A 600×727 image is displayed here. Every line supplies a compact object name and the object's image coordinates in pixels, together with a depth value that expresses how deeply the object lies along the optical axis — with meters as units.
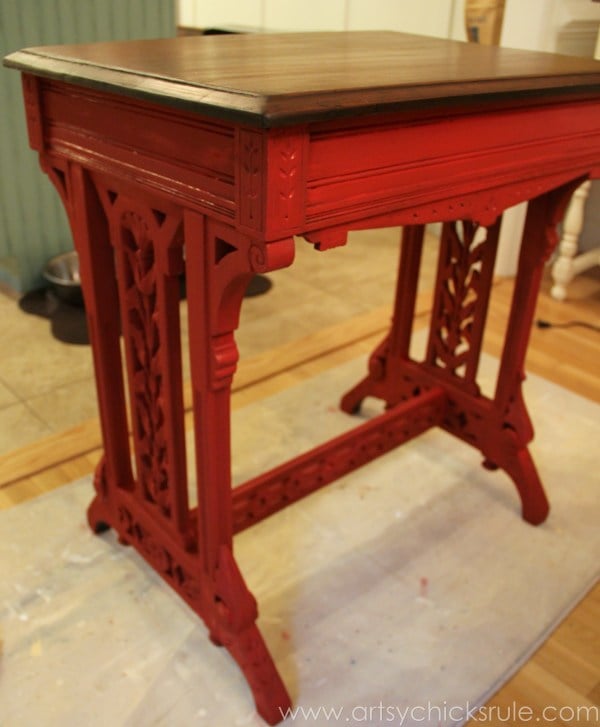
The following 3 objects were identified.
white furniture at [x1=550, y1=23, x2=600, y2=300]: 2.47
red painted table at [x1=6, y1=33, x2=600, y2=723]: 0.77
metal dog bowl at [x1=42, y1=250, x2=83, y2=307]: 2.31
